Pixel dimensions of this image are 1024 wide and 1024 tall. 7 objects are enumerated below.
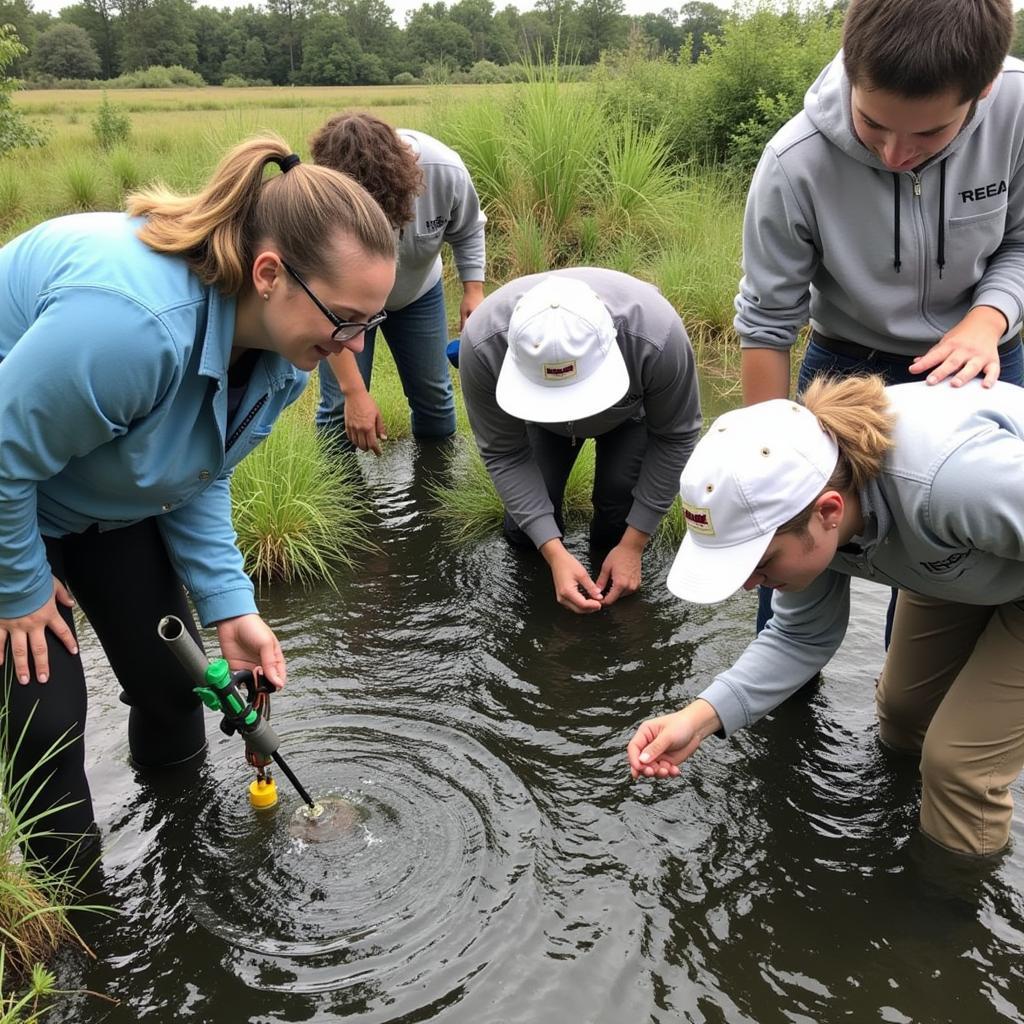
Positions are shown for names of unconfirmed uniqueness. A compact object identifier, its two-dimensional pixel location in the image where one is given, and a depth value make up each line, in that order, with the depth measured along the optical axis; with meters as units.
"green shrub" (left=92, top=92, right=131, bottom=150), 13.25
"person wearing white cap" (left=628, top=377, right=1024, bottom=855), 2.01
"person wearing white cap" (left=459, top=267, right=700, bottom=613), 3.04
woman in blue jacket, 1.80
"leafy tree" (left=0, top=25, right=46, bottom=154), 12.21
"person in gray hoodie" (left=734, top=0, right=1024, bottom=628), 2.22
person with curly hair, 3.57
